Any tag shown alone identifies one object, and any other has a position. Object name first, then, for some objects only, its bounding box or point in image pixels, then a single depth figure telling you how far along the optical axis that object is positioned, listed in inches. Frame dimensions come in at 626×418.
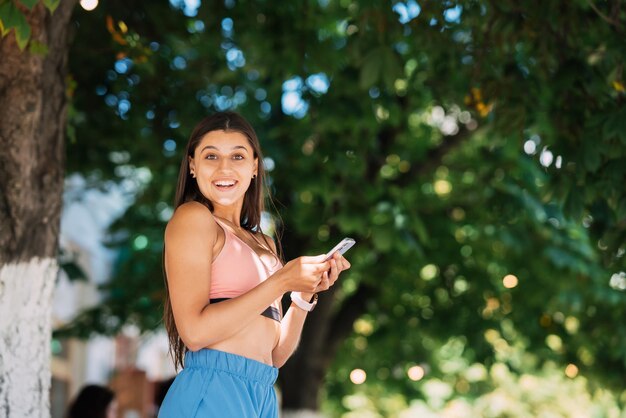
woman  112.6
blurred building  536.1
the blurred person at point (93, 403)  259.4
